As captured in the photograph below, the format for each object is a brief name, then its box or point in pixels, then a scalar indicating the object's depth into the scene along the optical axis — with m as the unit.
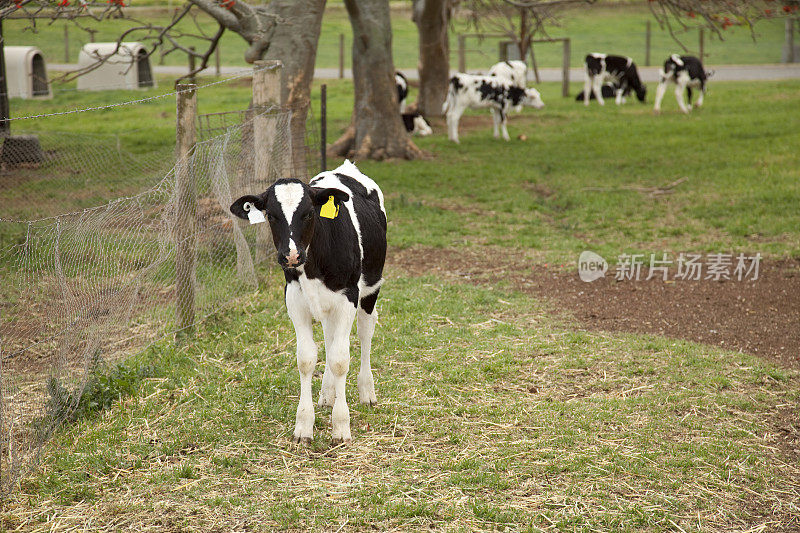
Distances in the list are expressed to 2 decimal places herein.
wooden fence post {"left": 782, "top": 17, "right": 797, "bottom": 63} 33.50
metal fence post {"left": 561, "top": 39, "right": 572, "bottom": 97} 25.41
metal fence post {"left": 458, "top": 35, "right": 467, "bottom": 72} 26.90
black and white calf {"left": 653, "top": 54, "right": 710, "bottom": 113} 20.88
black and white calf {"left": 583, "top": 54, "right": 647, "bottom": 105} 22.97
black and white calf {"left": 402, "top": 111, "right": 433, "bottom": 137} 18.19
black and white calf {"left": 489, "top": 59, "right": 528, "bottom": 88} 21.89
